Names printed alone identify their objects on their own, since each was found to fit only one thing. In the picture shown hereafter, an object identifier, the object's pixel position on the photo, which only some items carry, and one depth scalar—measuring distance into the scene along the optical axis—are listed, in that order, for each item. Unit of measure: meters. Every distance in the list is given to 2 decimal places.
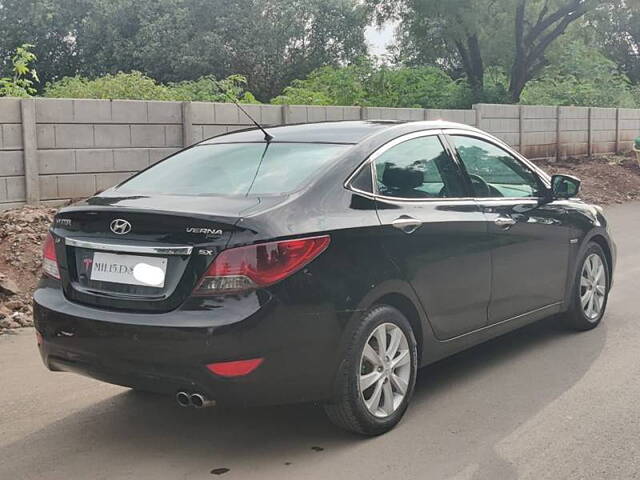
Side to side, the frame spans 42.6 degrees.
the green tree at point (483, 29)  26.50
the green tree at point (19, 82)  11.83
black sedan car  3.60
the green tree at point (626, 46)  43.38
